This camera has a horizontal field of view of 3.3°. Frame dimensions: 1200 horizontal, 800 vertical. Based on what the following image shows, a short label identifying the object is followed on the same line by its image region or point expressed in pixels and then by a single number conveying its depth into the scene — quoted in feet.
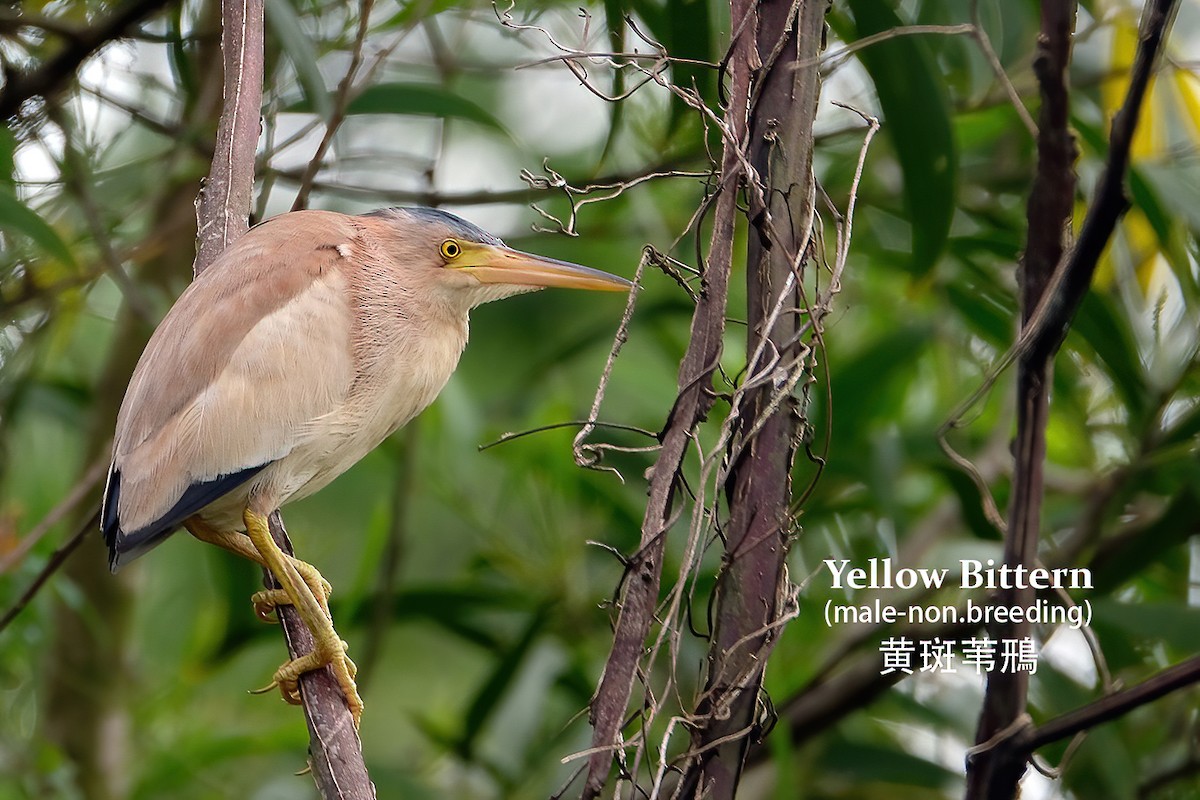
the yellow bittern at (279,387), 23.62
